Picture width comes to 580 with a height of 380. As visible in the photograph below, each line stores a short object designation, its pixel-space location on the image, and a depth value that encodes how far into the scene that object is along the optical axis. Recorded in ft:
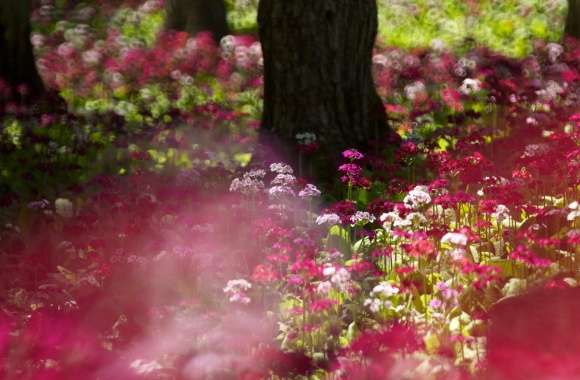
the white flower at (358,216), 30.25
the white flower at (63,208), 39.85
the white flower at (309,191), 31.83
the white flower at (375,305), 23.97
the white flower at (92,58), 78.07
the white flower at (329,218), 29.43
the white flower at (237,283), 25.12
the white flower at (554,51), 62.95
